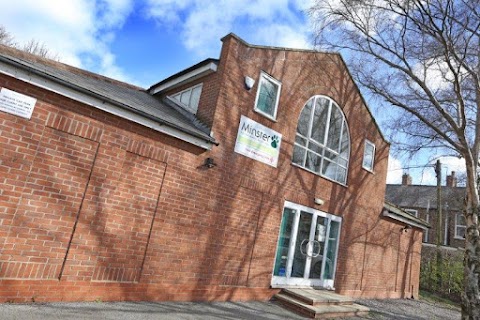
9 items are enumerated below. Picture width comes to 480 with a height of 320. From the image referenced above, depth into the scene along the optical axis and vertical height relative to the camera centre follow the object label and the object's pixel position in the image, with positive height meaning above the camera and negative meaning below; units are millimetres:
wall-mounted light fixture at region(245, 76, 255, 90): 7484 +3404
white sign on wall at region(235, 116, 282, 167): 7371 +2152
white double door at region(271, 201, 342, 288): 8344 -139
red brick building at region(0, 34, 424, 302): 4617 +704
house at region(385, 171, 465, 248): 23578 +4973
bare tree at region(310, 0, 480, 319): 7559 +4792
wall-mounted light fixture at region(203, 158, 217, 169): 6571 +1205
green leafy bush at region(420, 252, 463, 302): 15828 -263
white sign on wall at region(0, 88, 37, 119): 4449 +1123
